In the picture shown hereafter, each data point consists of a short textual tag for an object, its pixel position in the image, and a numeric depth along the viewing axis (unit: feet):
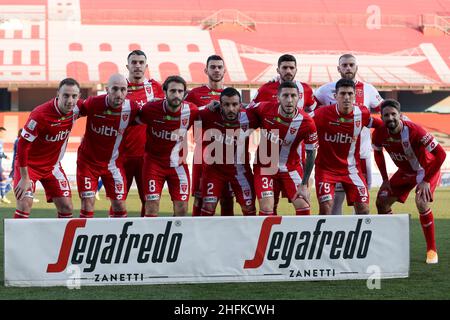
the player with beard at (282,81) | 29.45
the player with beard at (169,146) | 27.68
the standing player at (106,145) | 27.63
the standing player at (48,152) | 26.71
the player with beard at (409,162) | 27.48
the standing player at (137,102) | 29.94
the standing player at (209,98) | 29.66
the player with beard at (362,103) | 31.01
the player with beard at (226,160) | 28.09
